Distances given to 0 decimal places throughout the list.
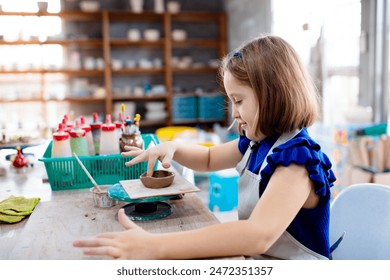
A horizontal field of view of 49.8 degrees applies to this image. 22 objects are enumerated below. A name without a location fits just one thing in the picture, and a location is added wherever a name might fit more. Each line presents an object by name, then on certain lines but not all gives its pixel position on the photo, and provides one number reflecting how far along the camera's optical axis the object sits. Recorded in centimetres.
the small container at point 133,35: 558
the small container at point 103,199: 122
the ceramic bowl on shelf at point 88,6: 547
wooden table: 95
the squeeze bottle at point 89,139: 160
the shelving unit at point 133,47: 545
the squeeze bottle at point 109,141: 153
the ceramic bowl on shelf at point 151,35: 564
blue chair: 115
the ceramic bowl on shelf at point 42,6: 540
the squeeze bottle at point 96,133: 162
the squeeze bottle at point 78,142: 149
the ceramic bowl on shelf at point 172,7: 569
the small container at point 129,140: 149
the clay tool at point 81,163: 126
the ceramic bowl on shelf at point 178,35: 573
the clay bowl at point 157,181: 115
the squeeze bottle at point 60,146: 145
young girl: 85
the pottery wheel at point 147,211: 111
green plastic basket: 143
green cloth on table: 115
